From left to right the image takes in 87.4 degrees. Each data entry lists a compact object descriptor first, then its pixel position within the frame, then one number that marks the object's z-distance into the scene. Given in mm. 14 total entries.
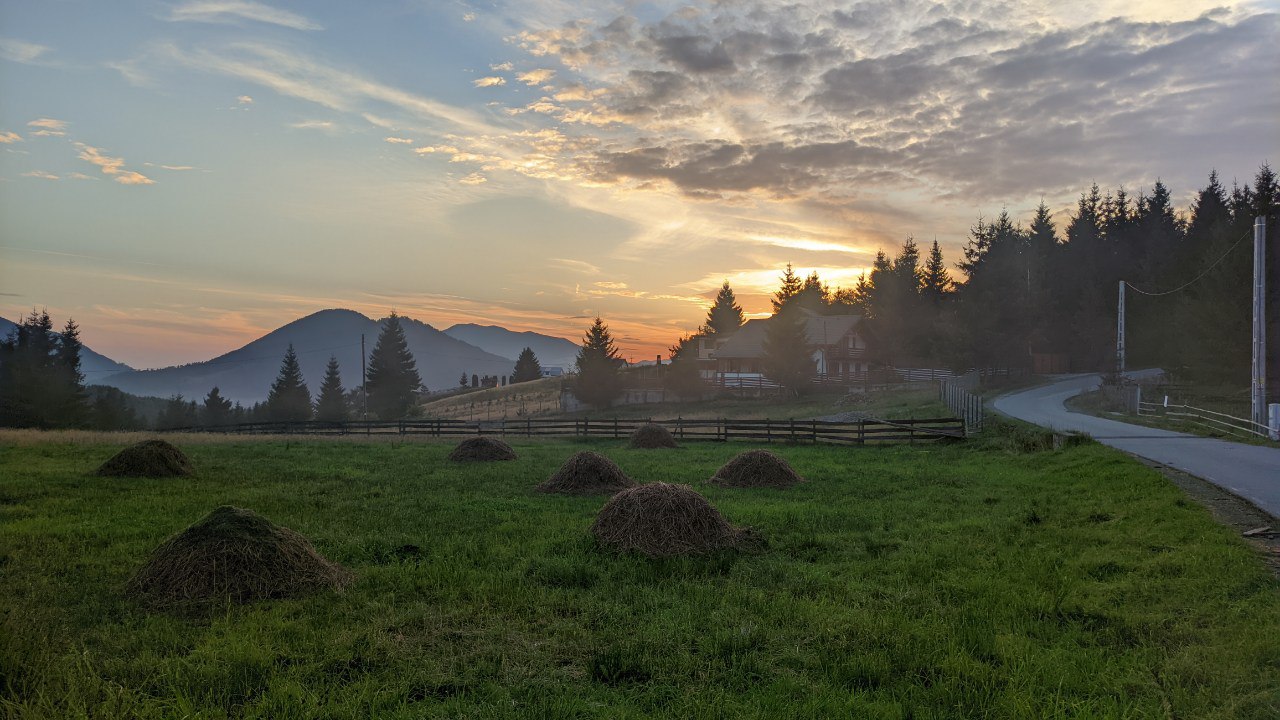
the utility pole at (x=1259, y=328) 23750
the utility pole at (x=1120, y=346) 38062
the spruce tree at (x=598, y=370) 60906
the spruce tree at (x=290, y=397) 76000
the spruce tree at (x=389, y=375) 76375
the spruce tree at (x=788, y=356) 56812
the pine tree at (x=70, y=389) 54219
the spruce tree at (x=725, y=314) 97188
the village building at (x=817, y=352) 69375
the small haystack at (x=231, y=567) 7805
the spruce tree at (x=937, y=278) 74250
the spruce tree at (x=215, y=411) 83250
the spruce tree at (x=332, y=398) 73938
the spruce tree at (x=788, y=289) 94062
